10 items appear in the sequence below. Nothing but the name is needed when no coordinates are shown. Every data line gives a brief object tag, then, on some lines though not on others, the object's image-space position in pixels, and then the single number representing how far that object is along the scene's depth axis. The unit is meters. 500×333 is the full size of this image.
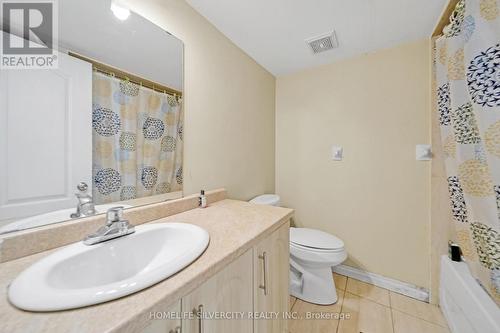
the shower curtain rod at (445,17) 1.13
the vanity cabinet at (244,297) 0.54
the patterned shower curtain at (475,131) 0.77
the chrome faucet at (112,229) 0.68
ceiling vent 1.48
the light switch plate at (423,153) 1.46
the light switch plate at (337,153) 1.81
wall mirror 0.64
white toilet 1.41
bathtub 0.85
